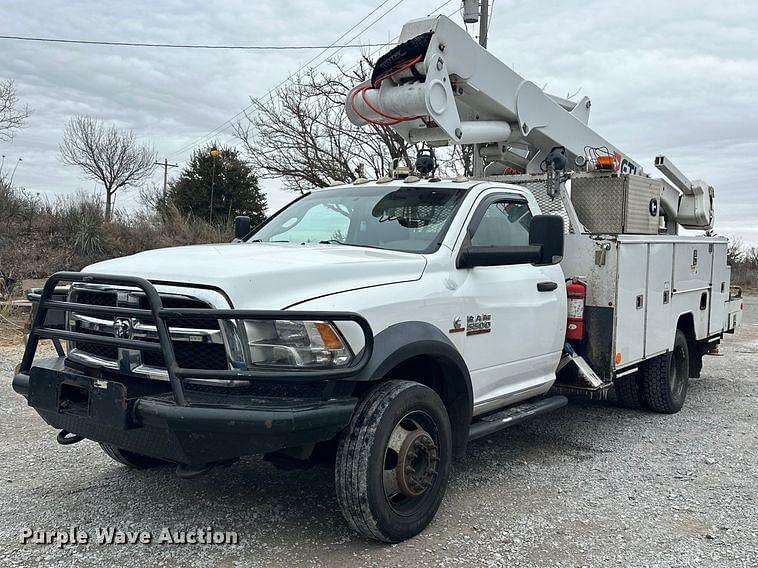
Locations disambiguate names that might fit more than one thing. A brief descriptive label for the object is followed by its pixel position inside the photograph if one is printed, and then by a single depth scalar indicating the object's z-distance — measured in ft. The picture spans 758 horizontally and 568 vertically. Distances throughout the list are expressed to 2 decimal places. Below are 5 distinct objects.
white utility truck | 10.85
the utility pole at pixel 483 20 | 49.19
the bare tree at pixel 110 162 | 103.66
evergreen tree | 96.37
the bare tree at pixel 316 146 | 66.18
